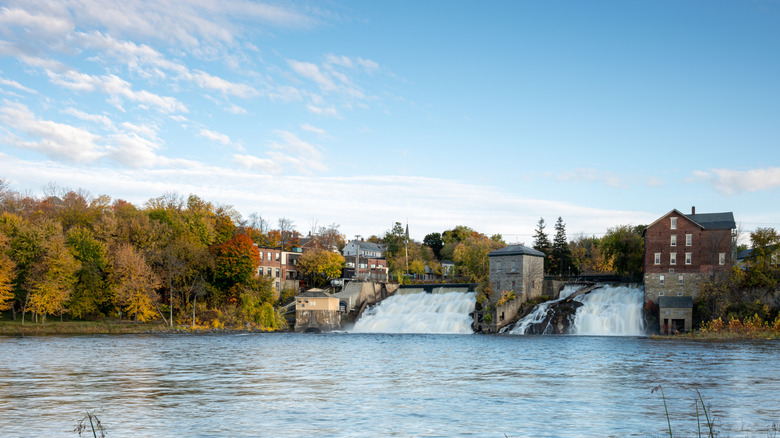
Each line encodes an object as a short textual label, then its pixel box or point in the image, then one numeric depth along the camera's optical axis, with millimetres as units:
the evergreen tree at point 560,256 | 103625
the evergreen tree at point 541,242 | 106462
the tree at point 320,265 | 100875
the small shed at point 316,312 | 79188
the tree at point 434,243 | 148875
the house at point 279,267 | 95375
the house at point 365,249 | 144125
